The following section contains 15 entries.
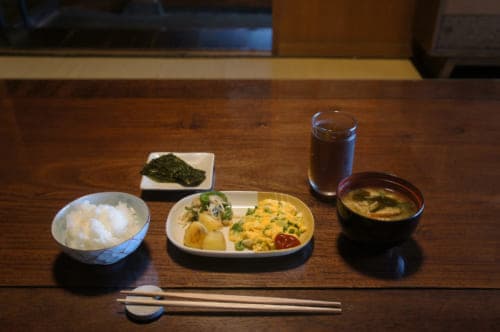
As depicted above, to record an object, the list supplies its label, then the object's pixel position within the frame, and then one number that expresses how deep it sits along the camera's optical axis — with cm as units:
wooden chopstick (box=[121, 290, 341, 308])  81
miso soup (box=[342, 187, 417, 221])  92
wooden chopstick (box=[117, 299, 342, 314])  80
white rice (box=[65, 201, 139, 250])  86
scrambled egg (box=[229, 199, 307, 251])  93
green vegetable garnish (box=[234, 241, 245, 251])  92
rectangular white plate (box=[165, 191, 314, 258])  89
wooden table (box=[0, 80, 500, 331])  82
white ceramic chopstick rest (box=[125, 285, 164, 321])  79
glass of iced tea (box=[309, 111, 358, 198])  105
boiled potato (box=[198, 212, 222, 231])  97
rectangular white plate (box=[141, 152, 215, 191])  109
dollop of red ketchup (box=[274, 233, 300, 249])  91
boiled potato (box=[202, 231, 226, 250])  91
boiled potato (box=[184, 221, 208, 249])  92
